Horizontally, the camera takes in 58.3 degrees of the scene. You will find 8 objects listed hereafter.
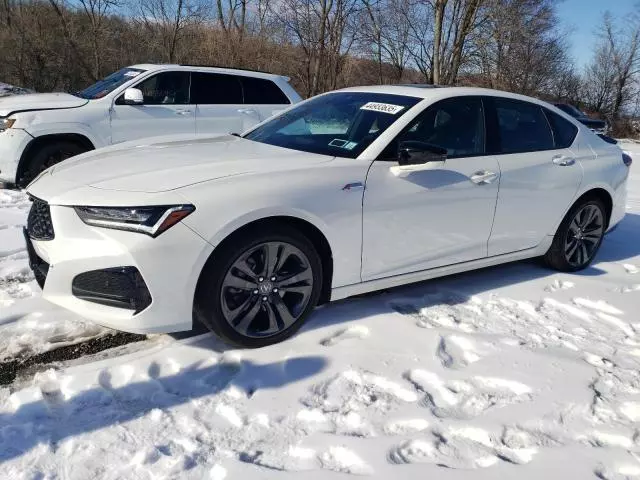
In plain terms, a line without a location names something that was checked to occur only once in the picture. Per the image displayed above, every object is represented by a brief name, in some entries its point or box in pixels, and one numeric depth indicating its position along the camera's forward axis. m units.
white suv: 6.96
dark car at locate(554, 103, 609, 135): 8.15
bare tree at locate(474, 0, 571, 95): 20.87
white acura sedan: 2.90
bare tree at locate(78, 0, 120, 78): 21.36
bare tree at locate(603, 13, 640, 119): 35.09
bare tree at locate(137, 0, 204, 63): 22.55
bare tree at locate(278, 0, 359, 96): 22.39
